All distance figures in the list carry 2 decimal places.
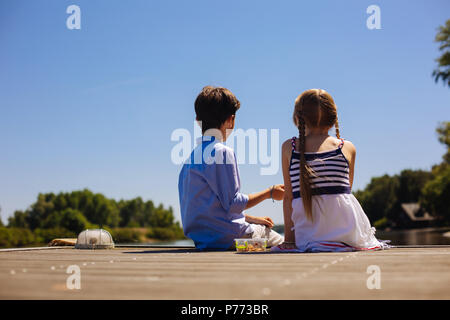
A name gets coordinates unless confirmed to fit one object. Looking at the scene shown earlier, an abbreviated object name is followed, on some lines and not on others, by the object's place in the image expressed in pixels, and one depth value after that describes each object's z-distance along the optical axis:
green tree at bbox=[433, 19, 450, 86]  27.75
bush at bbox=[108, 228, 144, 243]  82.94
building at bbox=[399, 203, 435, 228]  83.69
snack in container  3.41
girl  3.33
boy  3.59
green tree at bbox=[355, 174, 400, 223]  87.69
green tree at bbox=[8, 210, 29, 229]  94.06
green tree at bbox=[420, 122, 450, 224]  40.60
